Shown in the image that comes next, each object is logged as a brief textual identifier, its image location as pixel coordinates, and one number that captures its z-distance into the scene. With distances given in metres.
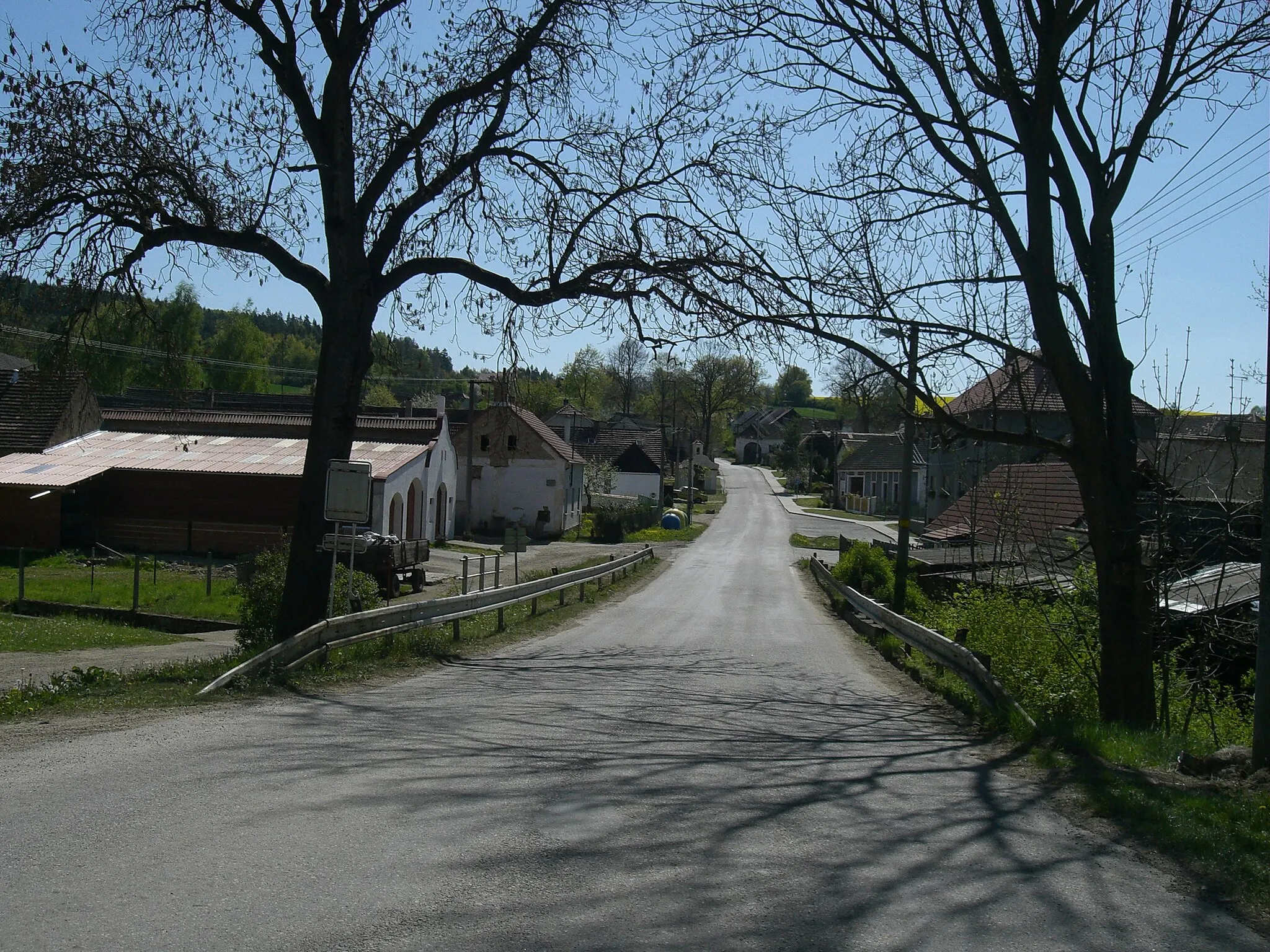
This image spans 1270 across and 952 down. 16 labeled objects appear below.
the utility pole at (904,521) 26.36
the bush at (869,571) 29.30
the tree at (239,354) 104.12
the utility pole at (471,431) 46.67
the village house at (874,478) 77.81
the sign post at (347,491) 12.45
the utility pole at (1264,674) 7.52
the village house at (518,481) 57.41
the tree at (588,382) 104.69
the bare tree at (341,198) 12.45
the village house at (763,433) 162.75
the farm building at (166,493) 34.62
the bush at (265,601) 14.09
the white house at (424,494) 38.25
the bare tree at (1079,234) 10.41
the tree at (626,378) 116.06
